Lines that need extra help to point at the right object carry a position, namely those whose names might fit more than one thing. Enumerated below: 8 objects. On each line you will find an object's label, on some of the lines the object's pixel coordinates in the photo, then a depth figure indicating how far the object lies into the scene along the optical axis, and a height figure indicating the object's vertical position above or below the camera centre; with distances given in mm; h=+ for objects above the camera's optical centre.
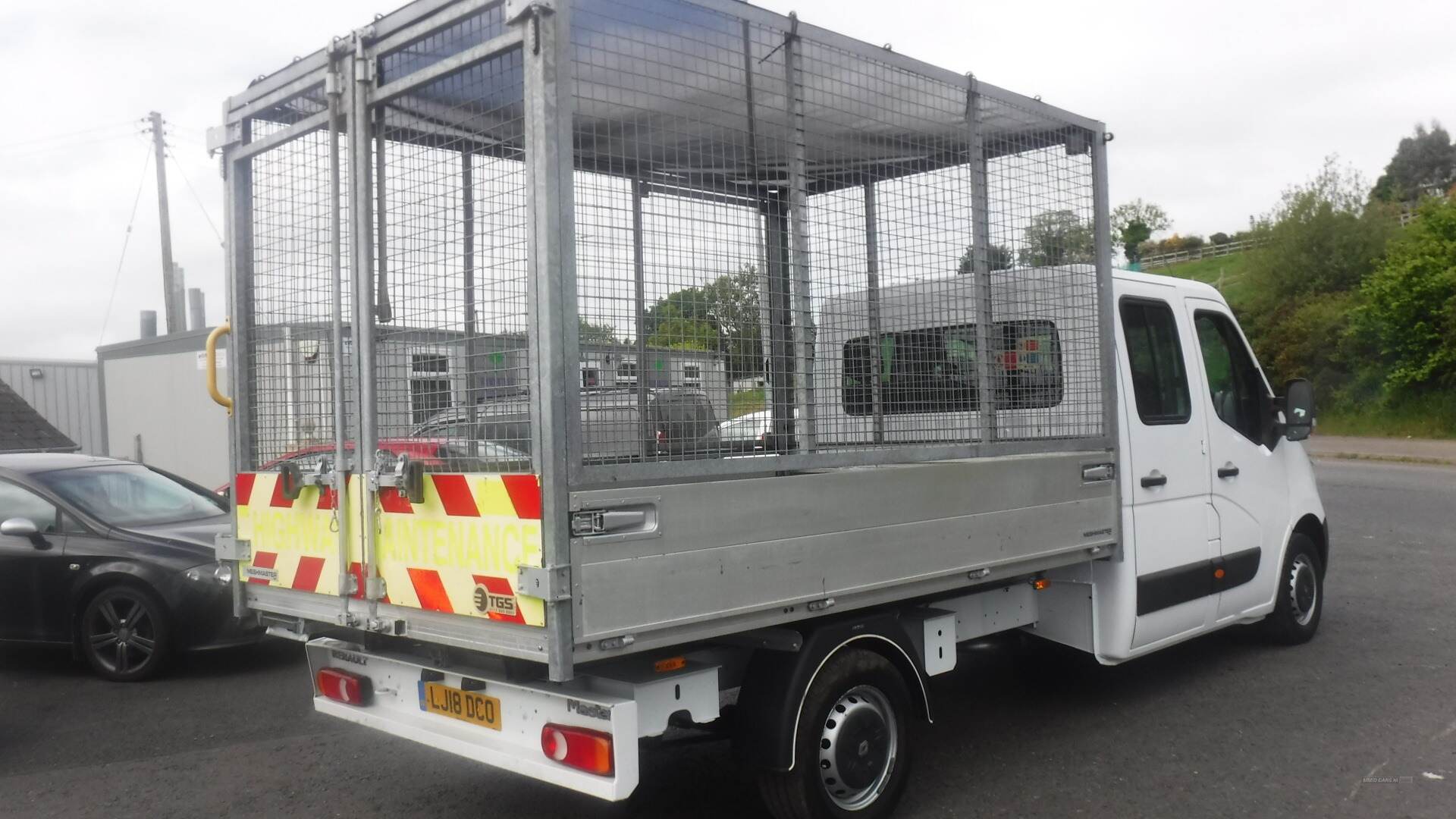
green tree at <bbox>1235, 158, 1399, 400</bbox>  35344 +3770
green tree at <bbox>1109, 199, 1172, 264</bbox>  68750 +10814
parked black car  7078 -984
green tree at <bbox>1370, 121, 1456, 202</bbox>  71562 +13449
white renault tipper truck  3516 +90
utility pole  26922 +3789
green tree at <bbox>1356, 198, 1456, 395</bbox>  28719 +1885
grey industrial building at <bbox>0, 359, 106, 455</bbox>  19031 +471
